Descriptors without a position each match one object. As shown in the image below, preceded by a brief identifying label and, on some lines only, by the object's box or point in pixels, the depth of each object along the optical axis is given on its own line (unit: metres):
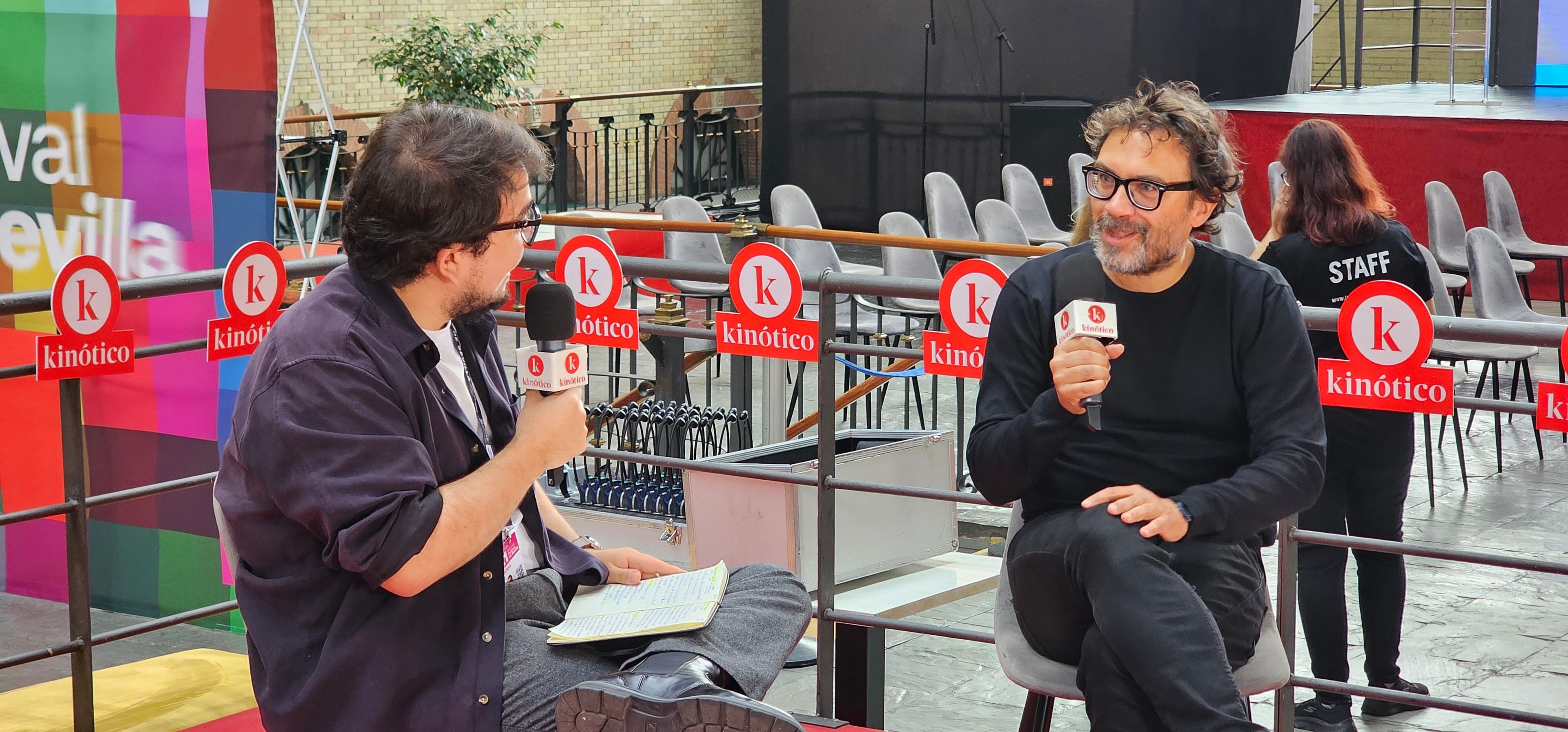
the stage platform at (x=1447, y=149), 9.00
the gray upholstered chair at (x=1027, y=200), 8.77
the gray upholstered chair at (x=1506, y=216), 7.88
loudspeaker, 10.70
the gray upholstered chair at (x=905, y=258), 6.51
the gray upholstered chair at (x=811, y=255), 6.17
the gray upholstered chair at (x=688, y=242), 6.89
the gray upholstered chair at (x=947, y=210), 7.82
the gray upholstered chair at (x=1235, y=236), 6.85
